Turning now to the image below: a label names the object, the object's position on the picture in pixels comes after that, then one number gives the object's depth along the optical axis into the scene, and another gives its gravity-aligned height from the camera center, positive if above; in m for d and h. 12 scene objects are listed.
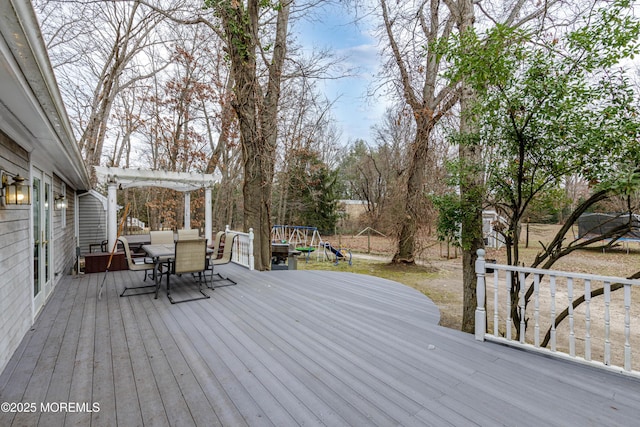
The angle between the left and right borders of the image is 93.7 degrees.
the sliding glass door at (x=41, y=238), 3.94 -0.28
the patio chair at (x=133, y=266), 4.91 -0.84
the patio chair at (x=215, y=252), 6.18 -0.74
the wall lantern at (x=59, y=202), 5.83 +0.33
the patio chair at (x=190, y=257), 4.77 -0.66
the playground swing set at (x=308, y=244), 11.81 -1.36
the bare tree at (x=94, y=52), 9.77 +5.96
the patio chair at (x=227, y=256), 5.71 -0.77
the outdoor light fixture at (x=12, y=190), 2.65 +0.26
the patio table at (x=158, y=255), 4.86 -0.62
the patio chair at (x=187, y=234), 7.42 -0.43
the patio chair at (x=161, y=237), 6.94 -0.47
